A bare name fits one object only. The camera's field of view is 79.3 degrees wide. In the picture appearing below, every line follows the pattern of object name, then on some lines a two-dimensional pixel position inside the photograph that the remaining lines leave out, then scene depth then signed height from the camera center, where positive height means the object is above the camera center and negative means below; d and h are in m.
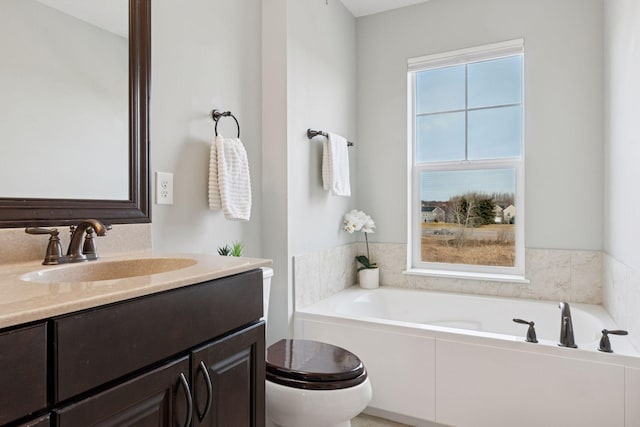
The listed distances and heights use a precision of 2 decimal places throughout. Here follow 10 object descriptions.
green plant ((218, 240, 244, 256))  1.80 -0.19
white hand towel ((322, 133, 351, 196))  2.47 +0.30
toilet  1.45 -0.69
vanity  0.61 -0.26
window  2.69 +0.36
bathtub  1.65 -0.75
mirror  1.10 +0.29
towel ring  1.83 +0.46
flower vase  2.89 -0.50
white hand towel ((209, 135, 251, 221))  1.74 +0.15
